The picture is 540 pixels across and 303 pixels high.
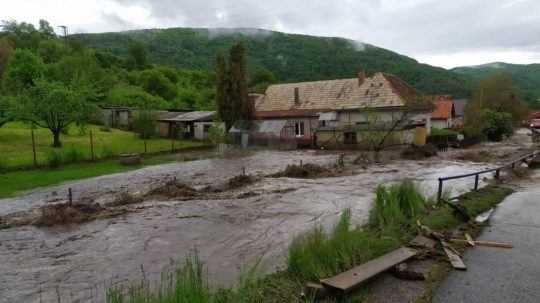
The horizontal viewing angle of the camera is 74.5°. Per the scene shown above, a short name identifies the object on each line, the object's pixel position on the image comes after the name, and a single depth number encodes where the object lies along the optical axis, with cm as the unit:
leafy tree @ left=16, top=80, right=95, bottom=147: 2441
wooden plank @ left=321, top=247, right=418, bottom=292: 486
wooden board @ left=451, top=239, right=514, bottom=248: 718
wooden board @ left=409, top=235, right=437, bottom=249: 681
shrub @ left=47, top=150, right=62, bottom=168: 1867
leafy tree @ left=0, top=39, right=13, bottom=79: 5298
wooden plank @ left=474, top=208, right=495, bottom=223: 892
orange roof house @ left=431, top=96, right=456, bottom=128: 4766
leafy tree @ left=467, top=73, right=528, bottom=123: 4956
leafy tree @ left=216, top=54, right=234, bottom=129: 3400
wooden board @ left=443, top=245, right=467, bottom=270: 610
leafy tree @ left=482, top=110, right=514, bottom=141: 3894
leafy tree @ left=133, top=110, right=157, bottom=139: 3238
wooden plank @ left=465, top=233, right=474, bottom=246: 717
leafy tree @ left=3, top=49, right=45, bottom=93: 4706
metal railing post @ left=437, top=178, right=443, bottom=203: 947
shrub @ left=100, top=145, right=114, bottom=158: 2162
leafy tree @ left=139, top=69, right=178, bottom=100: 6969
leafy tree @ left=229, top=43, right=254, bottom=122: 3416
